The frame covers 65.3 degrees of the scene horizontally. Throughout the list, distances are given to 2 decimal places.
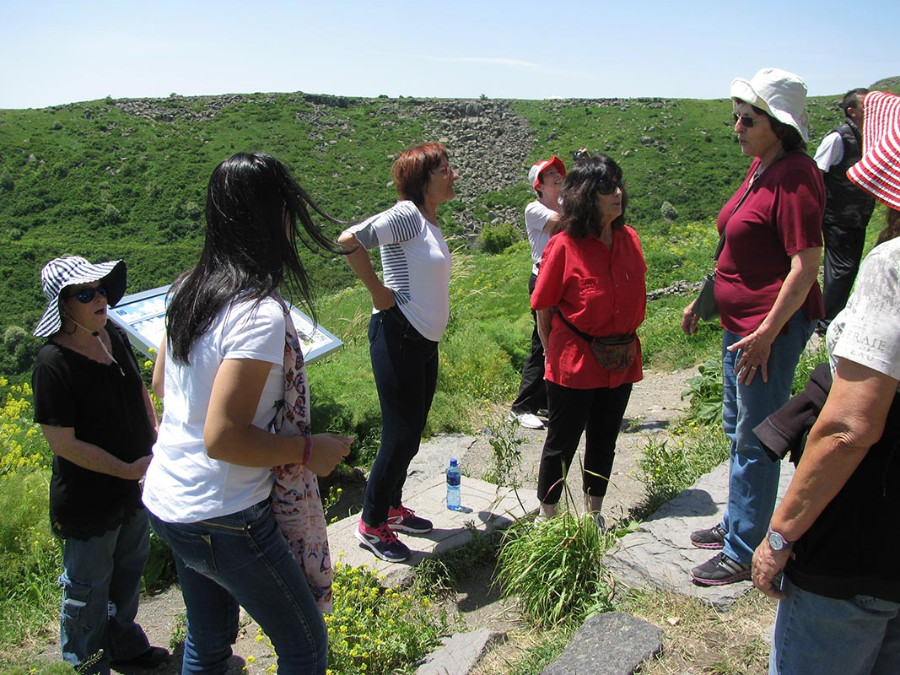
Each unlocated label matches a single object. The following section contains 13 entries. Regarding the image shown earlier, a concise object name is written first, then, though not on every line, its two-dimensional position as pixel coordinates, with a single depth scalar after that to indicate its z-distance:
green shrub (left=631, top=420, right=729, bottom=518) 3.96
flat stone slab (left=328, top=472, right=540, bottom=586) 3.44
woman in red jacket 3.30
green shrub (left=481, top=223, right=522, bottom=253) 30.30
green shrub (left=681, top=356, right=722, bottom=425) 5.21
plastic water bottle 3.89
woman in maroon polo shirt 2.54
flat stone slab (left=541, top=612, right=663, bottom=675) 2.35
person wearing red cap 5.06
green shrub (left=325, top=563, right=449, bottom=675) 2.73
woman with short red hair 3.22
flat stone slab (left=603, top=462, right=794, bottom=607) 2.80
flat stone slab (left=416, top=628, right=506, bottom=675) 2.69
